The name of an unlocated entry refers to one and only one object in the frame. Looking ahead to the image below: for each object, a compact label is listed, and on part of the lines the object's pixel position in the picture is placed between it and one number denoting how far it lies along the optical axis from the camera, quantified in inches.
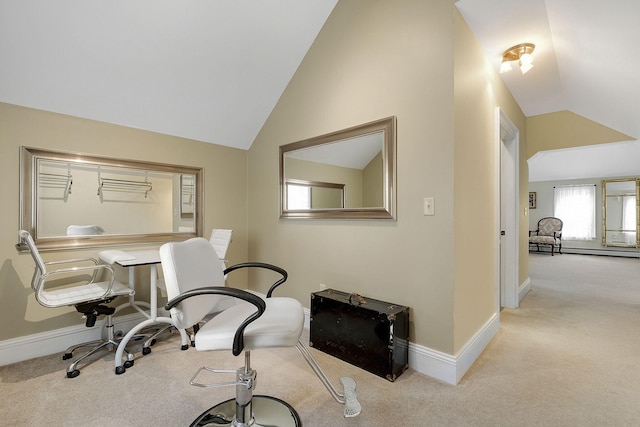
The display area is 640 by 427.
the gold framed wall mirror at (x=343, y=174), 88.3
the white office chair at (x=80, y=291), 76.6
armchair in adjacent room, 306.4
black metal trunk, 76.2
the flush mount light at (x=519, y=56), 90.6
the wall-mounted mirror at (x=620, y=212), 286.4
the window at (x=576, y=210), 308.3
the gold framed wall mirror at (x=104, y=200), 90.4
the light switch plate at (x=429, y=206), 78.6
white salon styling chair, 51.1
